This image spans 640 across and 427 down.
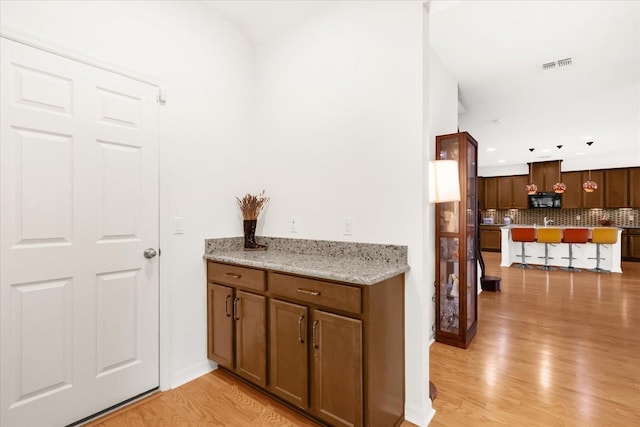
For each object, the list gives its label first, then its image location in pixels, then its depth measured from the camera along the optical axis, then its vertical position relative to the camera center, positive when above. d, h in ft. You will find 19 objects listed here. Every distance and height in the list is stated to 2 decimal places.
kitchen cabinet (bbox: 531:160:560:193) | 30.86 +4.07
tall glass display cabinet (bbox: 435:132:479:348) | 9.91 -1.31
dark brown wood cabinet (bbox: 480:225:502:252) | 33.35 -2.64
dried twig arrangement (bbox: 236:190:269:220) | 8.92 +0.28
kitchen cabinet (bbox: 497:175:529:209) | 32.73 +2.39
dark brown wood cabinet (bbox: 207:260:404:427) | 5.31 -2.53
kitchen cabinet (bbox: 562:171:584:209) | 29.96 +2.22
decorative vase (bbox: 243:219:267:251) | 8.80 -0.59
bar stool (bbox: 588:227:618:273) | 21.97 -1.69
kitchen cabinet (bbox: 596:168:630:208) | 28.19 +2.35
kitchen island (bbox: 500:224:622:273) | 22.67 -3.16
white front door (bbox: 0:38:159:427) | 5.48 -0.43
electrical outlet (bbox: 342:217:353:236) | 7.53 -0.28
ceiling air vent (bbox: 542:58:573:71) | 10.94 +5.47
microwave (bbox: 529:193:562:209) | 30.99 +1.36
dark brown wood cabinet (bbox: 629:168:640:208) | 27.81 +2.36
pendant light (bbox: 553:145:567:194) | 25.99 +3.15
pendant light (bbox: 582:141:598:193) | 25.53 +2.29
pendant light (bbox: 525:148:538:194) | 27.55 +3.43
